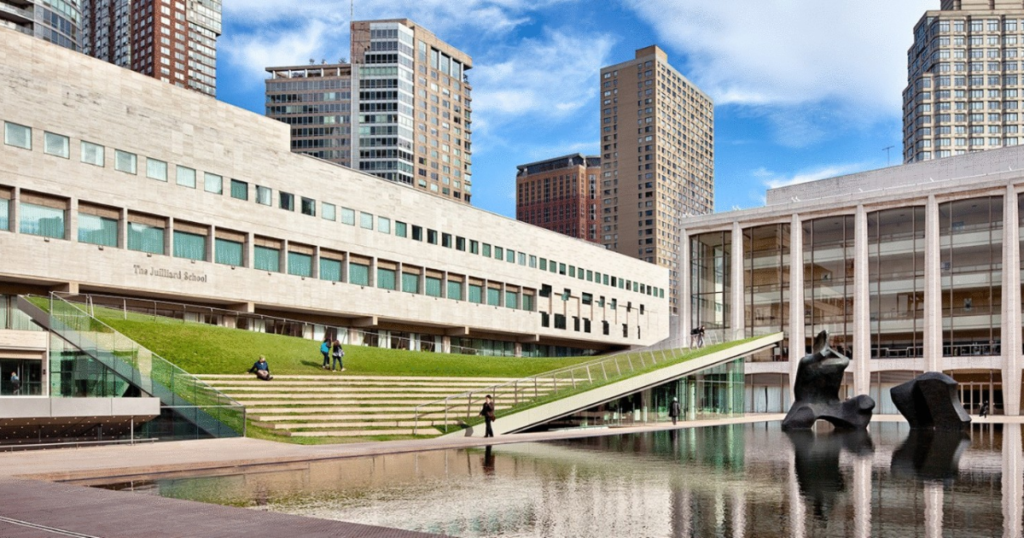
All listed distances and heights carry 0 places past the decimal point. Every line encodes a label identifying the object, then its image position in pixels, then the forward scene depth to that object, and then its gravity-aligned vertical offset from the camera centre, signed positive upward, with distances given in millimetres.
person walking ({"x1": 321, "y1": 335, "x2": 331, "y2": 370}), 40062 -2141
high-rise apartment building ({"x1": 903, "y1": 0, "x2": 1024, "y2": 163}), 162750 +43548
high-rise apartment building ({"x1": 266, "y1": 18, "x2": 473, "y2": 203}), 152625 +36159
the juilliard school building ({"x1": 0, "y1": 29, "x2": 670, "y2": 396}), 41531 +4759
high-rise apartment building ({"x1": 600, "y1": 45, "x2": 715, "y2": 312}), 195875 +30081
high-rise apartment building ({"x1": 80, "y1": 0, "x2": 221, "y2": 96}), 196250 +60682
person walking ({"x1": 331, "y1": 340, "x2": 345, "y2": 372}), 39438 -2241
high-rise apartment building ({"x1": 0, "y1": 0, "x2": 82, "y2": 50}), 102000 +38620
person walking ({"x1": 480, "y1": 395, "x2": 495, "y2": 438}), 30375 -3833
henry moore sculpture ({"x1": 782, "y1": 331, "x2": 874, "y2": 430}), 36656 -4086
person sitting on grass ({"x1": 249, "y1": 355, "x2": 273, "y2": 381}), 33656 -2548
